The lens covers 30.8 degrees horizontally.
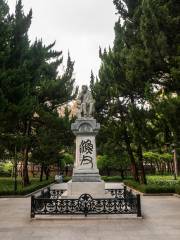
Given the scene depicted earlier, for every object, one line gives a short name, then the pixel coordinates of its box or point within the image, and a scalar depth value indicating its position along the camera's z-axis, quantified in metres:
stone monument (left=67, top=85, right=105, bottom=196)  14.48
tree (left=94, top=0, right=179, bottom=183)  15.91
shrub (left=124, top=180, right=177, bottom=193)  21.20
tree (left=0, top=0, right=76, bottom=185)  18.70
